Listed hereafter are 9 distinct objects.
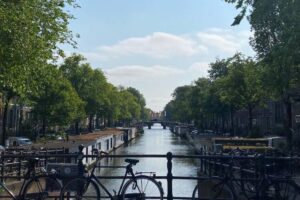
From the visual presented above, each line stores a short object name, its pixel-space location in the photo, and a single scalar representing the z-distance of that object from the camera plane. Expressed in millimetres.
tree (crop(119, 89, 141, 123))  88714
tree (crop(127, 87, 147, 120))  135812
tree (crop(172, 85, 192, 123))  95475
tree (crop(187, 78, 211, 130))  66724
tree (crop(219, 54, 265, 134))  39266
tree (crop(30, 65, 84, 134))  36859
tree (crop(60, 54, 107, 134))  54635
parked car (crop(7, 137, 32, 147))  34370
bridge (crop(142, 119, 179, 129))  146352
